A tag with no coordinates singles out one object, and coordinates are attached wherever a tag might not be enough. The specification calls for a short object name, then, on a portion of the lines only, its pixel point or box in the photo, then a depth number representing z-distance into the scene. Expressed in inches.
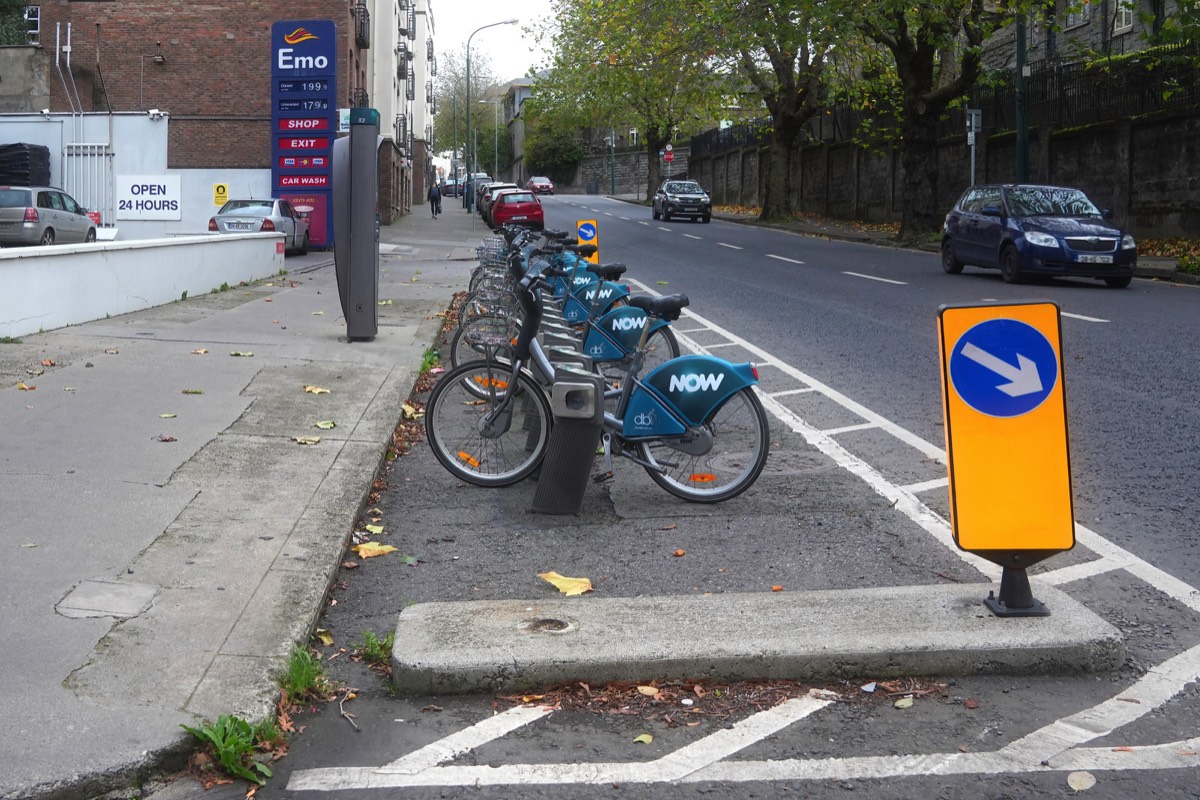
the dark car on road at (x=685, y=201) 1909.4
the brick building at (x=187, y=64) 1504.7
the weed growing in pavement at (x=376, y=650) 182.2
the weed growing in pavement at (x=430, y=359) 440.9
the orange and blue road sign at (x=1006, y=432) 183.3
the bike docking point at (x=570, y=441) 249.8
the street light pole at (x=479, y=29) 2001.1
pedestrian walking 2261.3
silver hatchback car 1015.6
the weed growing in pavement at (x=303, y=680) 166.2
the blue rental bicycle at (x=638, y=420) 264.5
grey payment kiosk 465.1
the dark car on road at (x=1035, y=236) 776.3
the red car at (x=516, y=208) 1656.0
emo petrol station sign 1185.4
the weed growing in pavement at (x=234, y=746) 144.6
